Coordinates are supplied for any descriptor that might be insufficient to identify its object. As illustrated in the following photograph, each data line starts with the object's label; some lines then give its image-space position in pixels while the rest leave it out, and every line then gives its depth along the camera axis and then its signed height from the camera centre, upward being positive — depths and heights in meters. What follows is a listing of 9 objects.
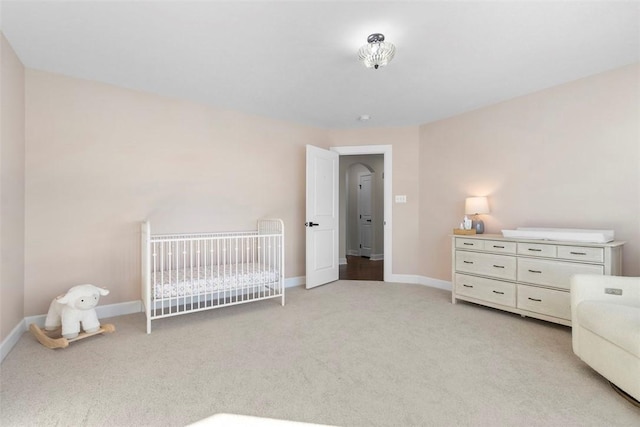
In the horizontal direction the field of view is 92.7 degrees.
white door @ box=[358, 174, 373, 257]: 6.62 -0.03
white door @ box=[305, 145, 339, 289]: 3.98 -0.03
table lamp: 3.38 +0.06
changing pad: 2.40 -0.18
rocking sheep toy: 2.31 -0.81
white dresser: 2.45 -0.51
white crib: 2.62 -0.57
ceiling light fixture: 2.10 +1.15
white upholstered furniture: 1.54 -0.63
